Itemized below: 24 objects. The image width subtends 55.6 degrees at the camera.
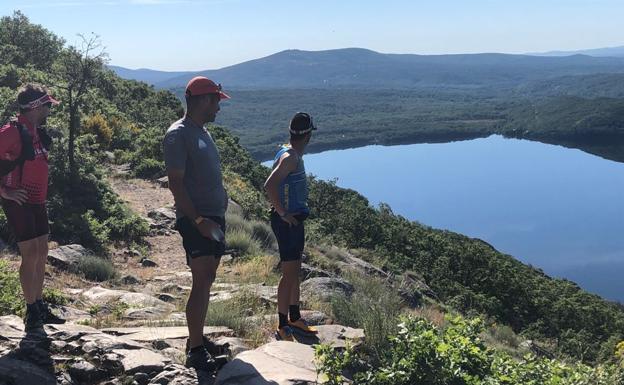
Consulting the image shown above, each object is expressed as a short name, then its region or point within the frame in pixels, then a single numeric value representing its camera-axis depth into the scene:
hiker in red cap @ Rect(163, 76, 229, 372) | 3.50
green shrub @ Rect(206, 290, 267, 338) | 4.58
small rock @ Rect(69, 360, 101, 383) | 3.53
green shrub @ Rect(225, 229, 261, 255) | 9.23
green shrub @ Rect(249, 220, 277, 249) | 10.95
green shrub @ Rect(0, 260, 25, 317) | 4.49
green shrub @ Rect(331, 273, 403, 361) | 4.10
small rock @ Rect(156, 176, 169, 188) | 14.22
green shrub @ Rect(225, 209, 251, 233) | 10.51
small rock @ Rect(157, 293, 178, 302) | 6.42
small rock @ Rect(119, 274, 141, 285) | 7.21
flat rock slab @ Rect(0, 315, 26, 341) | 3.78
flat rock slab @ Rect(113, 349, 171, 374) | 3.57
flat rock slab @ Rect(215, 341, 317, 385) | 3.38
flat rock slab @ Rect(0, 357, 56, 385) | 3.31
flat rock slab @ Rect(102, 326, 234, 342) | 4.17
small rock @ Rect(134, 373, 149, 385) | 3.48
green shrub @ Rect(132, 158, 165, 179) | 15.06
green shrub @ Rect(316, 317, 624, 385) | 3.24
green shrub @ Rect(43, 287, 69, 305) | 5.08
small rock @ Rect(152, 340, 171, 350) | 4.02
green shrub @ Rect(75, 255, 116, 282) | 7.03
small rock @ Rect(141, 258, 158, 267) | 8.62
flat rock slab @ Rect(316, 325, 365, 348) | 4.28
